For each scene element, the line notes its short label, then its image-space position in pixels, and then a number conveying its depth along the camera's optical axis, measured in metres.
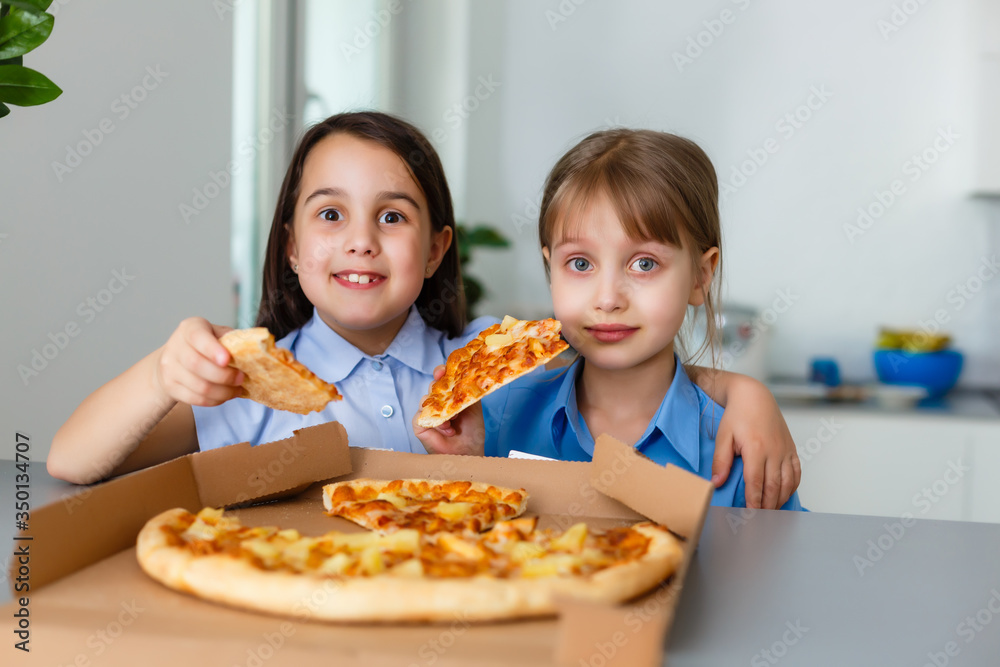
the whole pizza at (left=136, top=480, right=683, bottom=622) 0.64
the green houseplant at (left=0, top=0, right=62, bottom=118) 0.96
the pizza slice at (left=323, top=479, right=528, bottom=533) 0.89
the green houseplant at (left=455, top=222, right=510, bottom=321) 3.50
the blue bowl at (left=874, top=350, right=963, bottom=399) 3.27
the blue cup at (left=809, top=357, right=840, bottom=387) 3.39
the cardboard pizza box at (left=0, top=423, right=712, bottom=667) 0.57
